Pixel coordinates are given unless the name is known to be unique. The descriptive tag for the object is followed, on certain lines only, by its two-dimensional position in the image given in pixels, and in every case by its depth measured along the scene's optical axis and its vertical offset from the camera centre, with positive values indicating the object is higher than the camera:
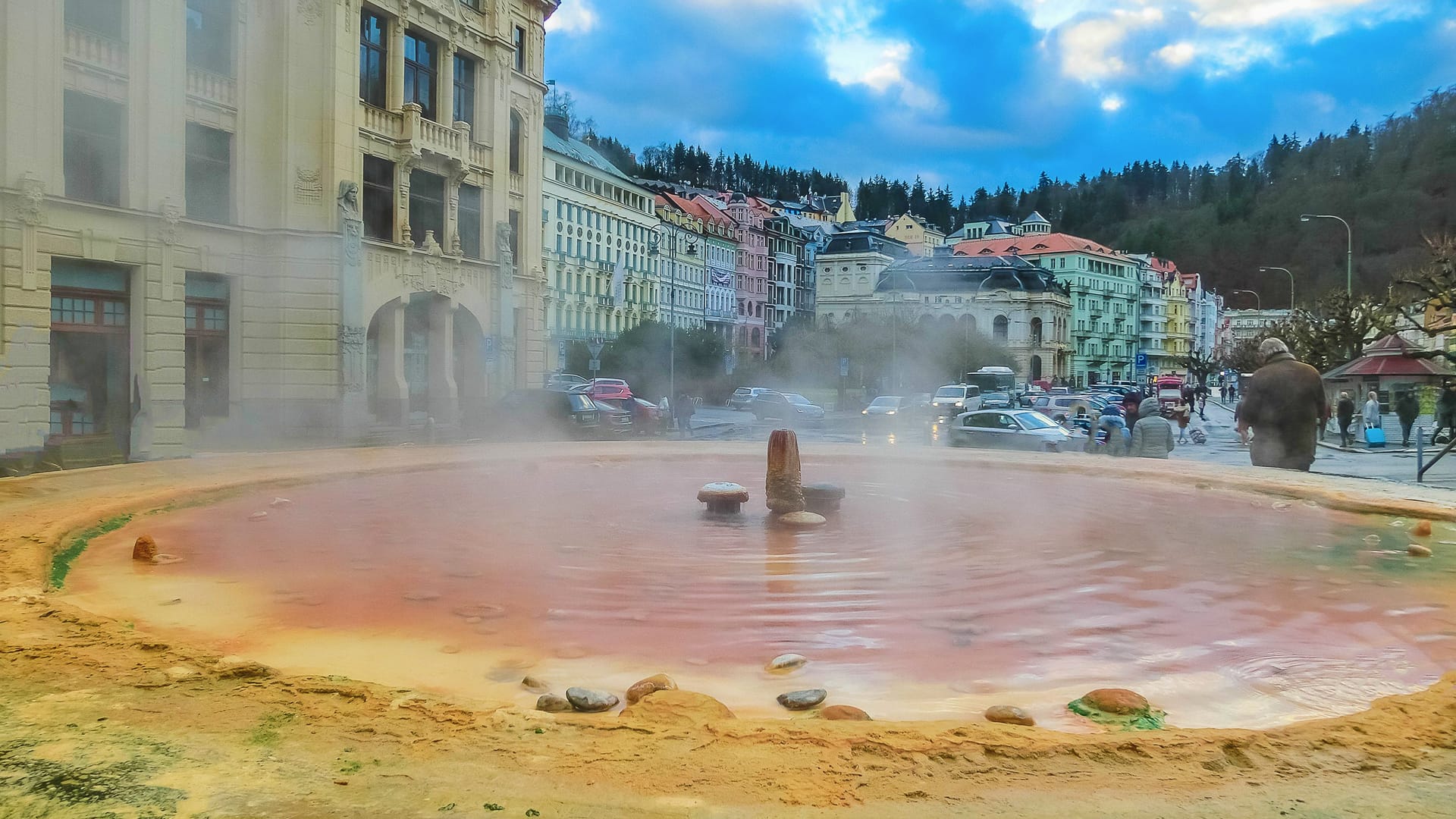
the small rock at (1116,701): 4.49 -1.32
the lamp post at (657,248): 69.69 +11.16
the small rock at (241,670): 4.53 -1.24
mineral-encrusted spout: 10.59 -0.75
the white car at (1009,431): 20.61 -0.52
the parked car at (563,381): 38.05 +0.79
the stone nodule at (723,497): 10.78 -1.02
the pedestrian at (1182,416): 22.70 -0.16
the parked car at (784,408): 37.47 -0.16
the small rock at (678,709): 4.09 -1.28
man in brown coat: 11.96 +0.01
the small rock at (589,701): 4.34 -1.30
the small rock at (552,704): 4.35 -1.32
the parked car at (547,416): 25.77 -0.41
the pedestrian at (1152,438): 17.27 -0.52
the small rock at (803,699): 4.55 -1.34
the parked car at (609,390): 36.41 +0.43
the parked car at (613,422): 26.59 -0.55
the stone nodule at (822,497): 11.14 -1.03
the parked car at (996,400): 33.59 +0.21
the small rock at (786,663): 5.24 -1.36
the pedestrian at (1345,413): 27.80 -0.07
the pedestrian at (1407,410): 26.72 +0.03
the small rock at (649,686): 4.56 -1.31
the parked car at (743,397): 40.53 +0.23
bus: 43.88 +1.18
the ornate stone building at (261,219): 17.59 +4.00
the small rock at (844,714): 4.25 -1.31
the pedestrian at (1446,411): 25.11 +0.03
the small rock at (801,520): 10.03 -1.17
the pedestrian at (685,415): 29.16 -0.37
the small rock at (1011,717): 4.29 -1.33
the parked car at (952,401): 32.91 +0.16
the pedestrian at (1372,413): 28.19 -0.07
